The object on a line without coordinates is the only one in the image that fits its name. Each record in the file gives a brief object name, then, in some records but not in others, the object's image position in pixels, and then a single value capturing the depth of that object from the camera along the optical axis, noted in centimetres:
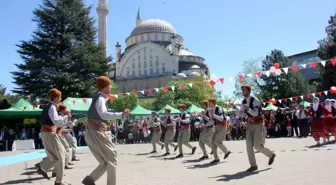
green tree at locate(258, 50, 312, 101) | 5662
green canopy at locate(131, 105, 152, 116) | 3012
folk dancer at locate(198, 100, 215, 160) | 1107
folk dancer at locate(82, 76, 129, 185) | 556
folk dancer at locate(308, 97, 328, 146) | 1455
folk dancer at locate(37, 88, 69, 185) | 675
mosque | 9469
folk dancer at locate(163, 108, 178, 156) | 1353
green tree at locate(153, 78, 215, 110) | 5377
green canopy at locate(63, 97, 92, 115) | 2528
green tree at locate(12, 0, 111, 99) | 3616
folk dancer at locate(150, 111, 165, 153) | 1459
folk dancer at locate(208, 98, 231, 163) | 1046
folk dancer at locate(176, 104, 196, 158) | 1271
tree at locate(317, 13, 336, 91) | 3934
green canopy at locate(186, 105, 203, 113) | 3068
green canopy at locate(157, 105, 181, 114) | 2947
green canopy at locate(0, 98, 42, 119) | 2552
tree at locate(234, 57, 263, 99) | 5688
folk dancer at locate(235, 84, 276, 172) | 812
